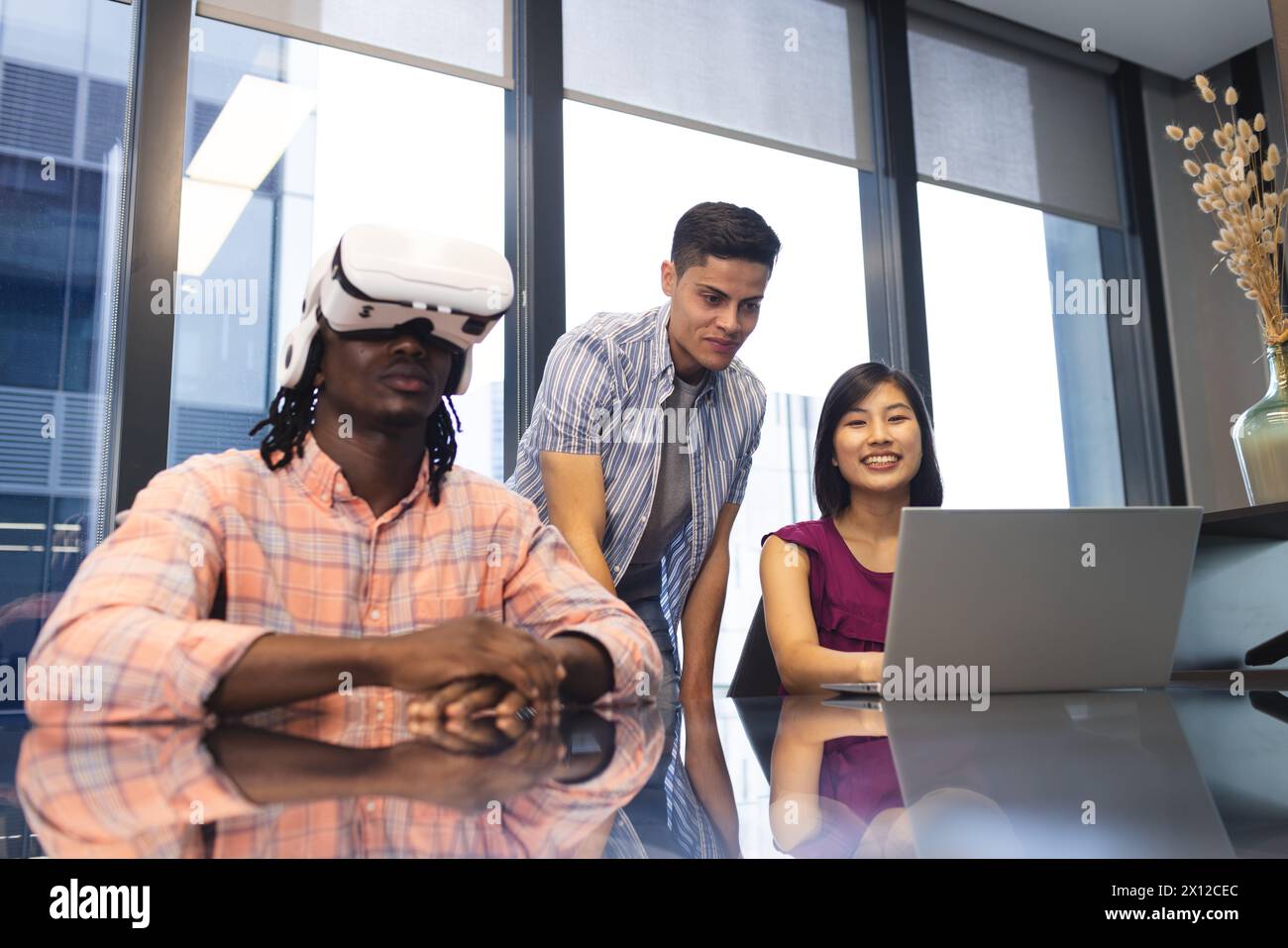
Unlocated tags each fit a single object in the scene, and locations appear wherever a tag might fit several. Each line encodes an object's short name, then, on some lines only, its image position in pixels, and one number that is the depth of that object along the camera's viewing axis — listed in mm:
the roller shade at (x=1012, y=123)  4062
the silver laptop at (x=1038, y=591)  1196
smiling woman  1758
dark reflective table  409
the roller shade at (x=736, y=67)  3373
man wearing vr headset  896
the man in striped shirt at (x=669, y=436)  1872
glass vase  1952
